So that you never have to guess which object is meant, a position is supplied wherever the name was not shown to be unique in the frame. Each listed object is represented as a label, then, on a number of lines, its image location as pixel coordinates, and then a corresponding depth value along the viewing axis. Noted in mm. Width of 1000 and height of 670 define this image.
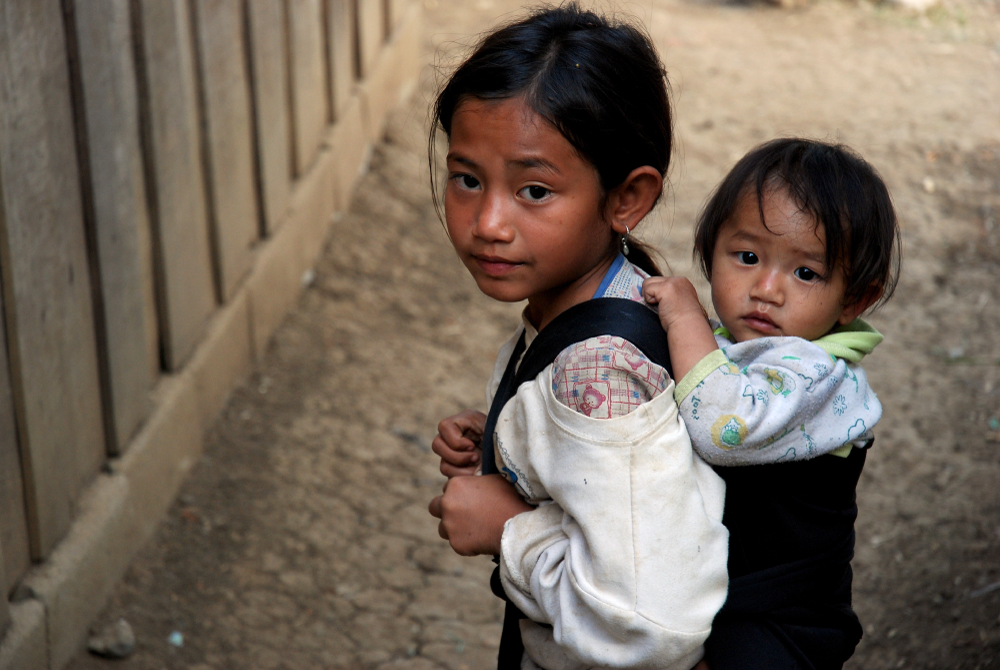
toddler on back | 2034
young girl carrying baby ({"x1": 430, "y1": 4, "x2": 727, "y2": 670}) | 1987
